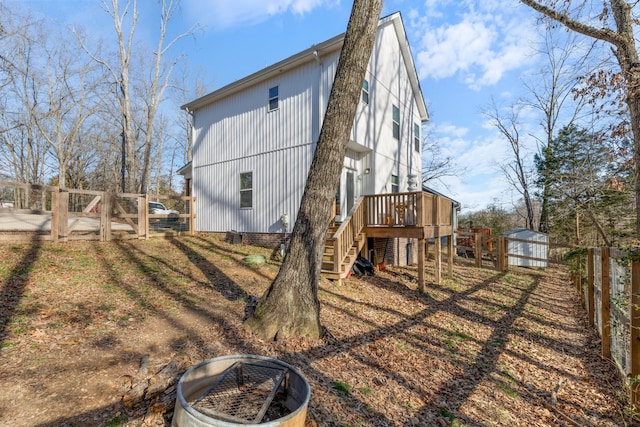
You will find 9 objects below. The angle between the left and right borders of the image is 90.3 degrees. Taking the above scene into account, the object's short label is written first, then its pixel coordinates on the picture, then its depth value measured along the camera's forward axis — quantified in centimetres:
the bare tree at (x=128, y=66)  1634
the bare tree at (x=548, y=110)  2259
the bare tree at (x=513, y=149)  2481
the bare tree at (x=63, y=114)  2227
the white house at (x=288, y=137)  1012
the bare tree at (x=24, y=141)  2135
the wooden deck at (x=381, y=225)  830
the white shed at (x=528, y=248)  1476
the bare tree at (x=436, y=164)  2538
